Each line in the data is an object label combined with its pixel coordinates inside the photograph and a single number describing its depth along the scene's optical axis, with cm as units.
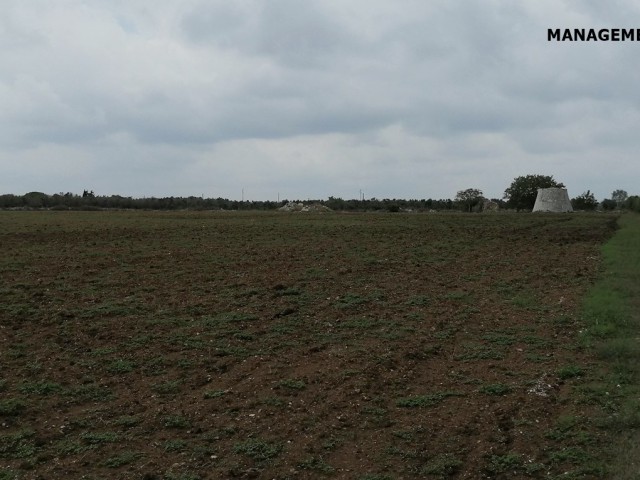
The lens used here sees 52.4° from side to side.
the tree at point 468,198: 8241
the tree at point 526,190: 8394
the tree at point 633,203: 7231
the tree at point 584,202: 9062
